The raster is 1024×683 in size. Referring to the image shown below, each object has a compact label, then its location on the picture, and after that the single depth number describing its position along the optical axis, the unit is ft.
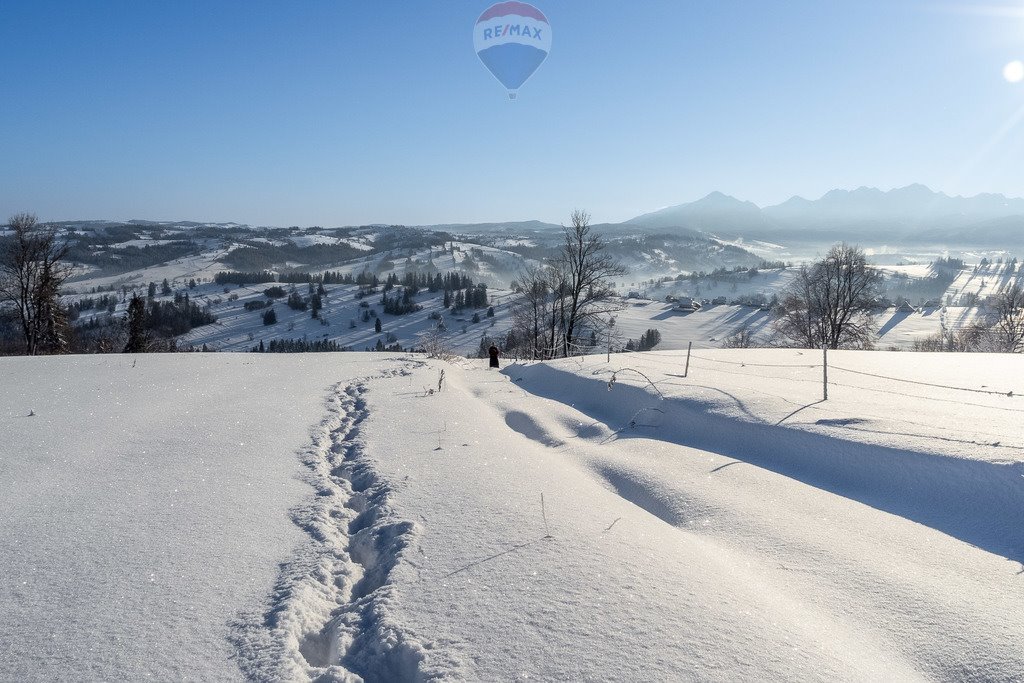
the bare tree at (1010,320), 118.13
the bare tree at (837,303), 113.19
